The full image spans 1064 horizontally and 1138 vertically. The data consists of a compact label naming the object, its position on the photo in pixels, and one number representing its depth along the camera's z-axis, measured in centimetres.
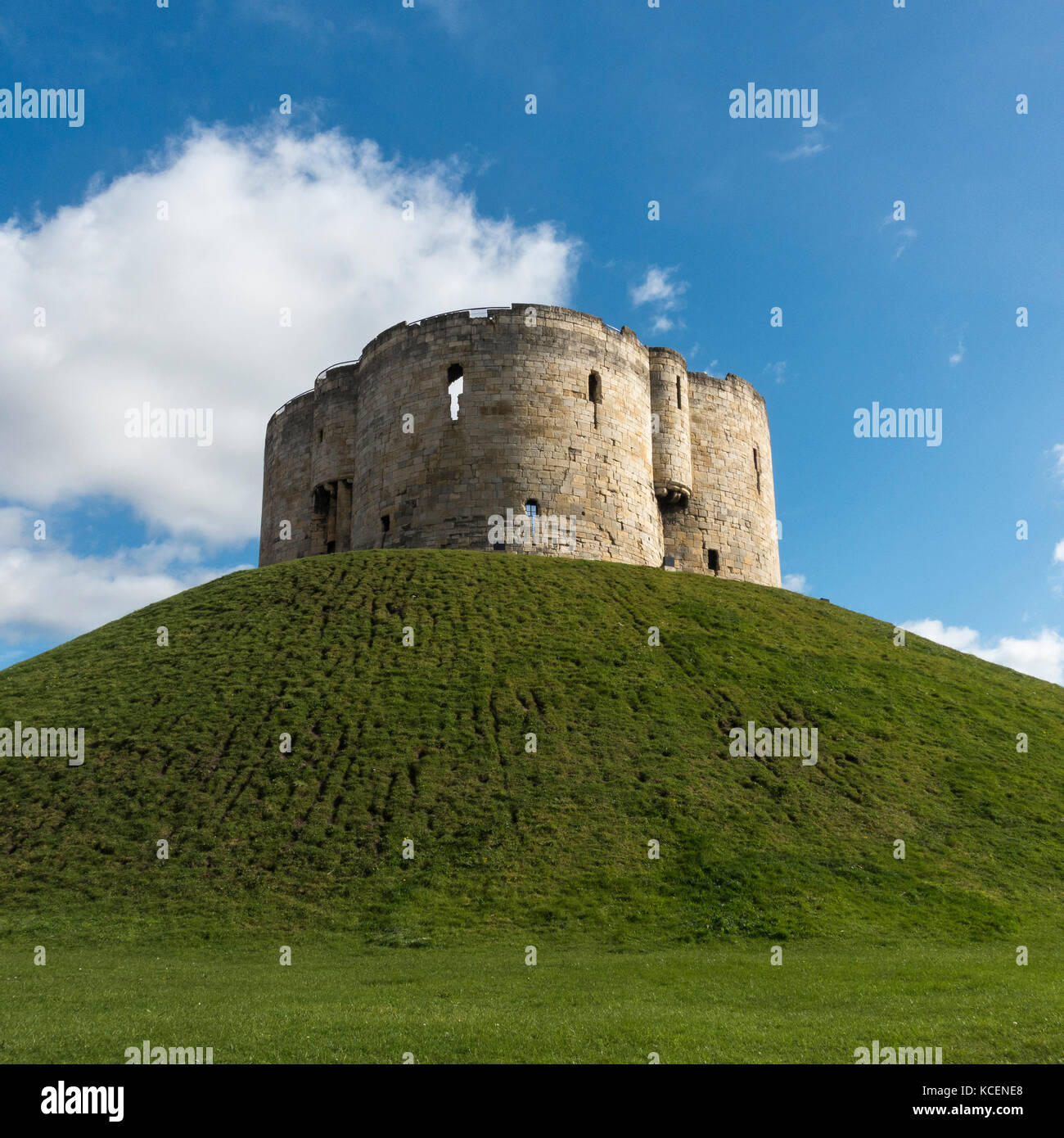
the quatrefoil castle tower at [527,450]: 3956
